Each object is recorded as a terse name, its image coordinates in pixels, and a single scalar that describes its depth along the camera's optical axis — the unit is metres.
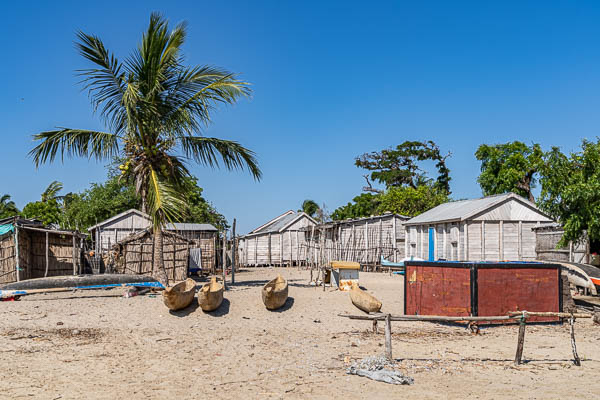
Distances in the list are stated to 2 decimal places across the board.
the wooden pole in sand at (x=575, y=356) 8.54
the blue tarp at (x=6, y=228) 16.92
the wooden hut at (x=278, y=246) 34.91
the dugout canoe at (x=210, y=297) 12.50
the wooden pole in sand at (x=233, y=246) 16.65
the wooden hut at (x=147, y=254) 19.31
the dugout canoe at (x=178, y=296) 12.26
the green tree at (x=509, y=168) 35.09
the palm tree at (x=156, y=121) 14.23
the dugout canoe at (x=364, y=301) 13.22
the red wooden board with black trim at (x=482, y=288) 11.73
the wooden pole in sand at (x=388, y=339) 8.47
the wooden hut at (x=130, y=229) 26.13
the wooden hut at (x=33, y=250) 17.19
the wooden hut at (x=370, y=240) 28.95
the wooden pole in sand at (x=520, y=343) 8.39
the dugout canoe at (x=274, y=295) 12.99
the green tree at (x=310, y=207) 58.62
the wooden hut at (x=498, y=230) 22.52
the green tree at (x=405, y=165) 49.12
